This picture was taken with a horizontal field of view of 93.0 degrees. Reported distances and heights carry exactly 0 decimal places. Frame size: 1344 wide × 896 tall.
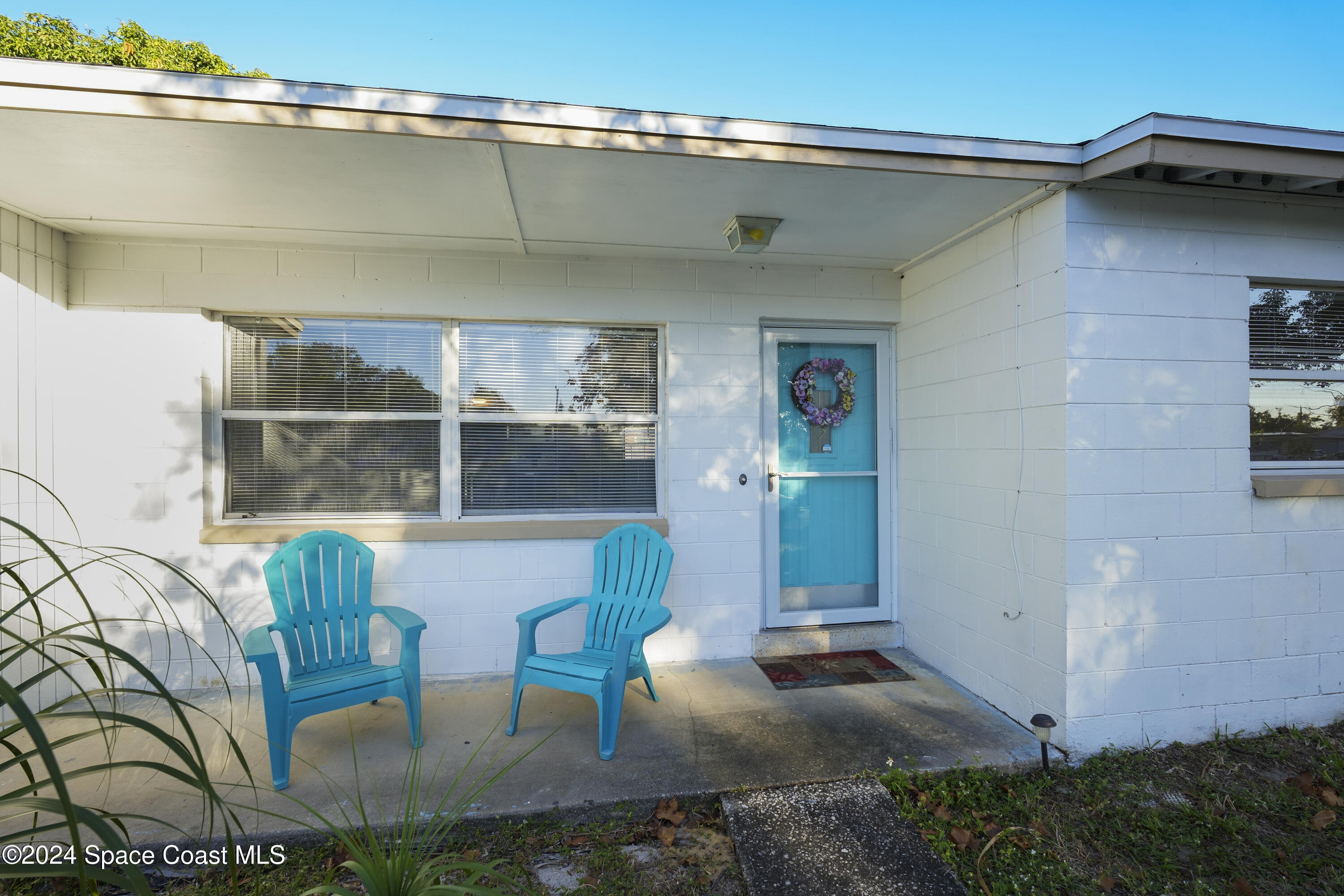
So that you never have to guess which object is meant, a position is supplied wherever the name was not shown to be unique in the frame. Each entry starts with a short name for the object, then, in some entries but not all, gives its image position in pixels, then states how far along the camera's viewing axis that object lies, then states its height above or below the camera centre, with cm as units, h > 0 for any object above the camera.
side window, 299 +34
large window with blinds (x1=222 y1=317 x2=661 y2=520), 354 +18
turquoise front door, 395 -17
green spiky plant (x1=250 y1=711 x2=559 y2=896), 118 -93
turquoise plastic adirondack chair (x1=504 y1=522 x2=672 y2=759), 269 -83
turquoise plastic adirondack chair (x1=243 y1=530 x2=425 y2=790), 250 -83
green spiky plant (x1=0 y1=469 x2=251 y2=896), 261 -115
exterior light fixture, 310 +108
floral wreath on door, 395 +38
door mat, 346 -125
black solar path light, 247 -108
